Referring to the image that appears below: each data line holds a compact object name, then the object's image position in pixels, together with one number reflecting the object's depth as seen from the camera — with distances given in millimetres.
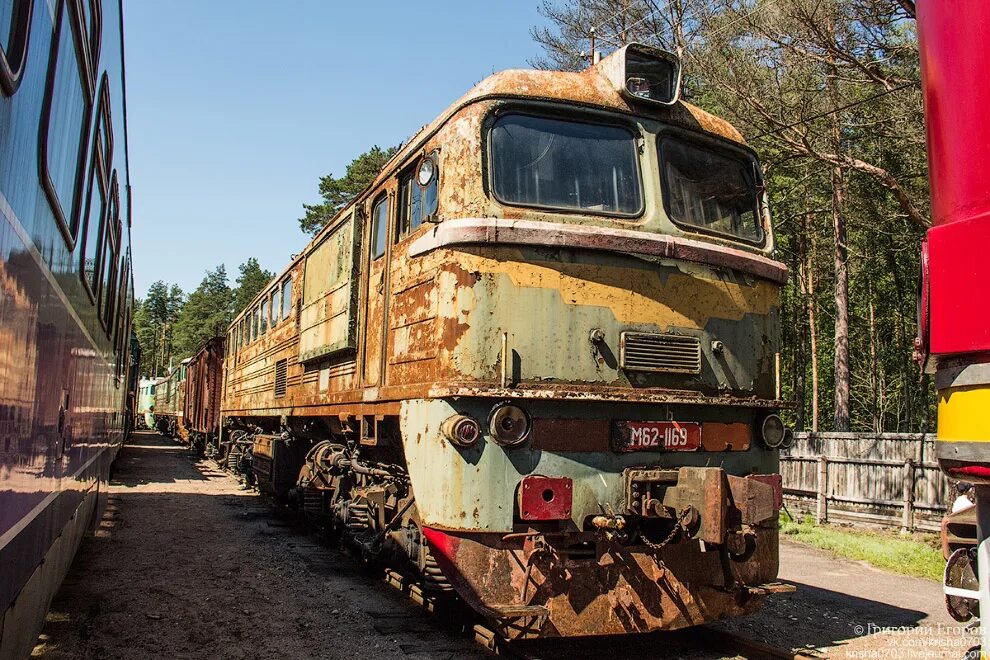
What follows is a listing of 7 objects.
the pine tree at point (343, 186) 37312
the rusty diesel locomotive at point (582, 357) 4512
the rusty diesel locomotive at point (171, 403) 31281
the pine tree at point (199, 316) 94062
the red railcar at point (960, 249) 2609
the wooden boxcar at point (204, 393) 19688
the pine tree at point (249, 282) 87250
